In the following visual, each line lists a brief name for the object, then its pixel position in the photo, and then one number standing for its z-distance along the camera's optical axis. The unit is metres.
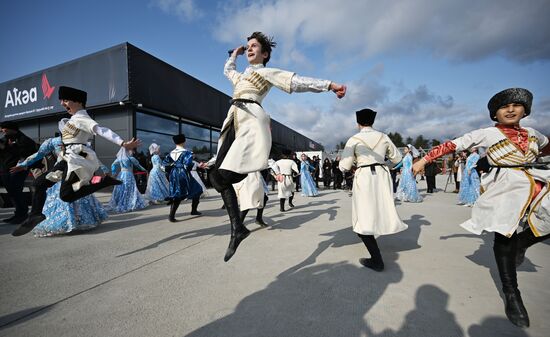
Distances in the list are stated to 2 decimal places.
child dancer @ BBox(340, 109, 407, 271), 2.82
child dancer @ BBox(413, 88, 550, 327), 1.92
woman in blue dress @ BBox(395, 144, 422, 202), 8.81
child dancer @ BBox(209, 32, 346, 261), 2.08
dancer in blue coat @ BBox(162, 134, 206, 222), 5.74
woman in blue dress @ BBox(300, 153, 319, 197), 11.01
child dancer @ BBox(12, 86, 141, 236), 2.96
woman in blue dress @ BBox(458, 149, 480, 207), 7.64
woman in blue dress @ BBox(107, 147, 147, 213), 7.22
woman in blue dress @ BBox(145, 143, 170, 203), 8.55
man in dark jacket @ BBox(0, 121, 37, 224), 4.88
